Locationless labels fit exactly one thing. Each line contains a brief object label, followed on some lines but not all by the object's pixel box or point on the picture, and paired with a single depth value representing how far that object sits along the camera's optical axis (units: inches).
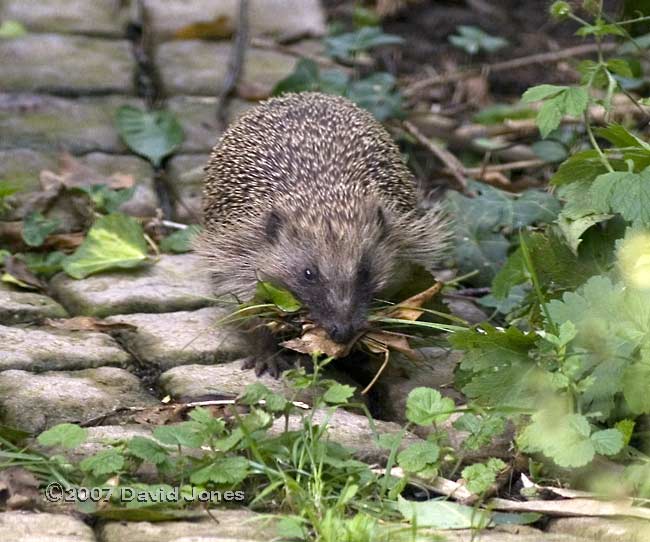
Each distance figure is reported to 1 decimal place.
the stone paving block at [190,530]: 240.7
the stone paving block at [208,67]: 605.0
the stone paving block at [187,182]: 506.3
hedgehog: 372.2
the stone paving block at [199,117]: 558.9
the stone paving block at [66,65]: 582.9
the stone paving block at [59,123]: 528.7
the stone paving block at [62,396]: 295.6
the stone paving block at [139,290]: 395.2
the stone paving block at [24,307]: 376.0
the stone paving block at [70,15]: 650.2
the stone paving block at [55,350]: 331.6
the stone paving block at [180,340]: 353.7
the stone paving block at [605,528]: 251.3
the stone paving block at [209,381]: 322.0
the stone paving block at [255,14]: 671.1
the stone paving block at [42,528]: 235.3
